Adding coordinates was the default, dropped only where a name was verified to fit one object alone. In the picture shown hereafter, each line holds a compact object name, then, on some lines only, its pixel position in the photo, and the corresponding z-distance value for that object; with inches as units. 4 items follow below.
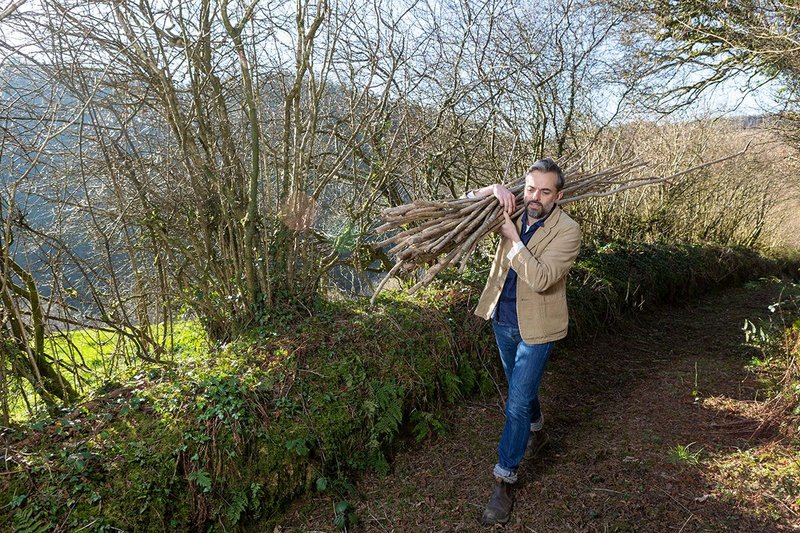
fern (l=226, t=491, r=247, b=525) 118.0
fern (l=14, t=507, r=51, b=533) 101.0
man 116.4
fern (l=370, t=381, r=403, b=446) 147.2
